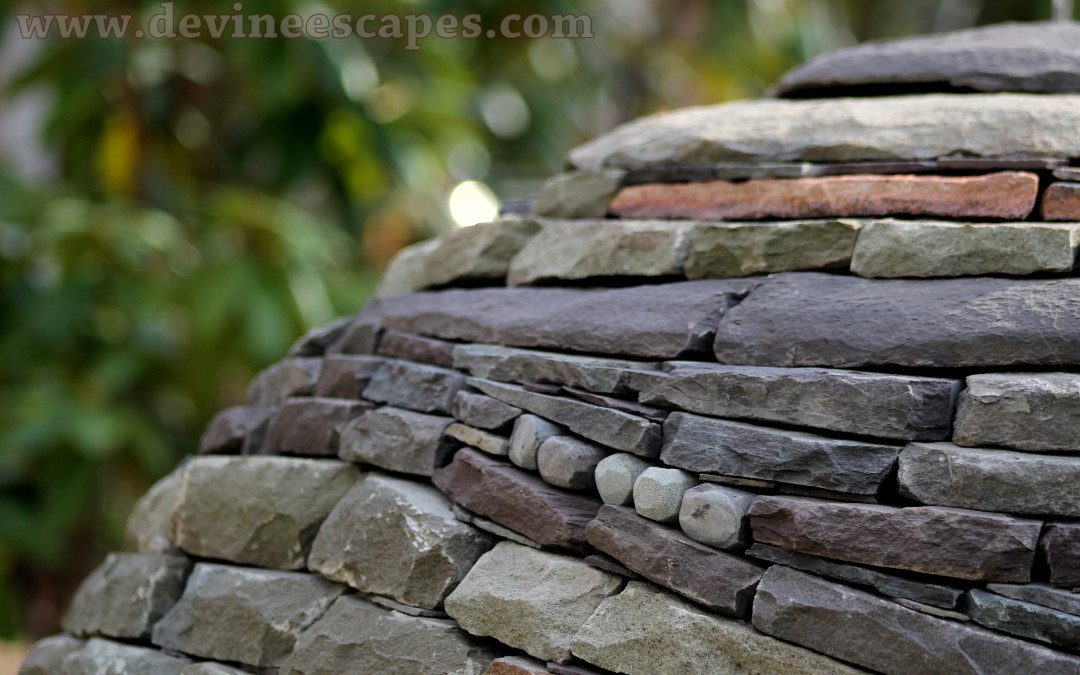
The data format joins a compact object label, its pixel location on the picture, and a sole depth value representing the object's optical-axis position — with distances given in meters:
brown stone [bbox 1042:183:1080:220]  1.70
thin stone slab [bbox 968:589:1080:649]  1.38
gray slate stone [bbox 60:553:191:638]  2.28
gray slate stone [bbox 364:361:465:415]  2.07
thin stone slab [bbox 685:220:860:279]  1.85
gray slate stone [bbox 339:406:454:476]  2.02
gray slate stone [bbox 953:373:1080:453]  1.46
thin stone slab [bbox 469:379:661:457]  1.73
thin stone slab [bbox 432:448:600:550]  1.78
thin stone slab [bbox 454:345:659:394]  1.81
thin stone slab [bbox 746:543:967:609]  1.45
